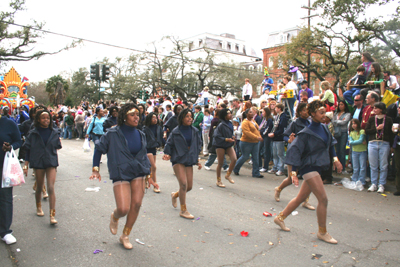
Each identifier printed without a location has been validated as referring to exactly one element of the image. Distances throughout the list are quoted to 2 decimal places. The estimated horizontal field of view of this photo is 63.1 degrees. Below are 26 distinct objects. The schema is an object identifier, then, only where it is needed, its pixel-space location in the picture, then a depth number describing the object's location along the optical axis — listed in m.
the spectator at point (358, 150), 8.27
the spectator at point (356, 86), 10.48
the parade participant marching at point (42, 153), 5.50
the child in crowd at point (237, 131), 11.88
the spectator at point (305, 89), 12.00
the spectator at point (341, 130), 9.38
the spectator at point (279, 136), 10.17
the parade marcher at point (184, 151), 5.76
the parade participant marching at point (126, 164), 4.27
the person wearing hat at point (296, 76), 13.17
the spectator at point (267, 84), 15.05
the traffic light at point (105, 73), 22.02
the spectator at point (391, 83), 9.87
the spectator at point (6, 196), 4.61
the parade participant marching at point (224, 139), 8.56
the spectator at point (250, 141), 9.38
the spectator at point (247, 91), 16.28
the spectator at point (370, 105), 8.35
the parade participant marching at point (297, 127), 6.23
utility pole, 27.33
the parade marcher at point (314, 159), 4.65
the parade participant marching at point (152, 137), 7.86
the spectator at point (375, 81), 9.99
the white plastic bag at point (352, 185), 8.11
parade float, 24.27
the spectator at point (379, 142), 7.77
